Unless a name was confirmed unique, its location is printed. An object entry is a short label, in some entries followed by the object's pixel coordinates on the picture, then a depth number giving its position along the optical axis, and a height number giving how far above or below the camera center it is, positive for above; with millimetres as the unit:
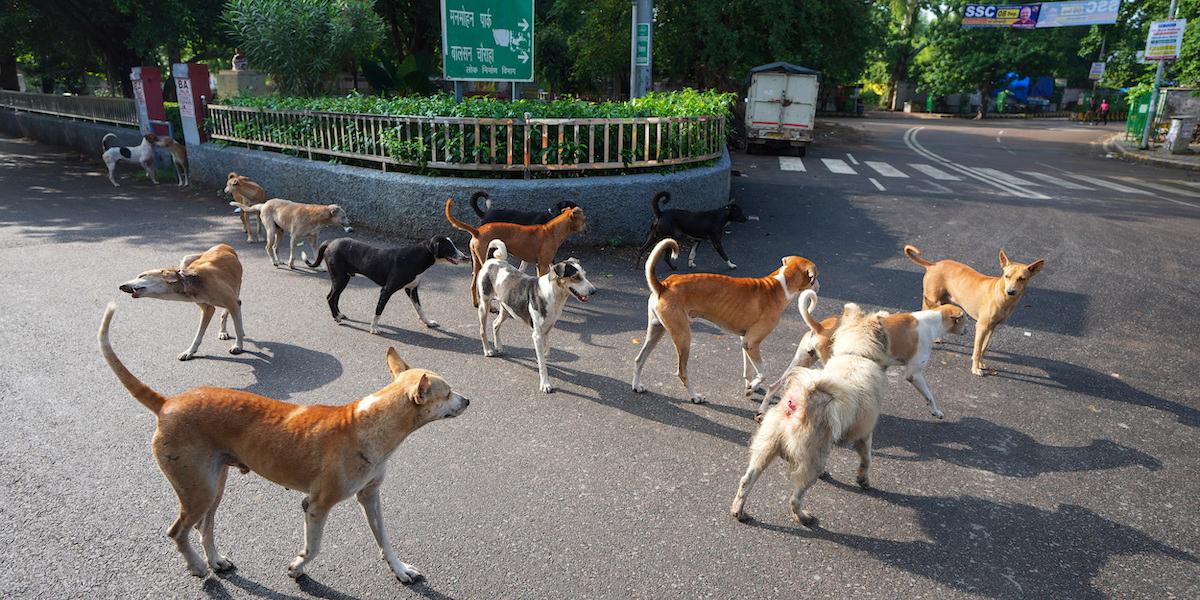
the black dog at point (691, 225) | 9641 -1475
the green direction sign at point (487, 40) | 12602 +1435
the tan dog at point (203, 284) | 5785 -1499
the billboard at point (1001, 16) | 37531 +6119
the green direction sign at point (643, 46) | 14986 +1605
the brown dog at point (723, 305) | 5637 -1527
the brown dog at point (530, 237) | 8047 -1445
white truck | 21719 +555
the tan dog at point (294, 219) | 9164 -1431
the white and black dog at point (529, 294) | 5902 -1594
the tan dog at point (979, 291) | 6180 -1602
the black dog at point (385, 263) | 6863 -1509
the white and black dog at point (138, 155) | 15250 -1016
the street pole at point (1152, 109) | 23875 +697
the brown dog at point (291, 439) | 3254 -1563
